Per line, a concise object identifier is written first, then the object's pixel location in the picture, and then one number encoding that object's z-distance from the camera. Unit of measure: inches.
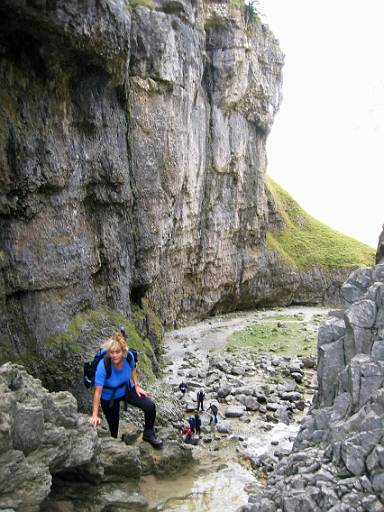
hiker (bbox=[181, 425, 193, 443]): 825.5
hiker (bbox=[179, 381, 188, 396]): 1025.2
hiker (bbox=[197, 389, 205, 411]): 994.1
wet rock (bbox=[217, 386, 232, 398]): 1087.6
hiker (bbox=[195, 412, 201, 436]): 872.3
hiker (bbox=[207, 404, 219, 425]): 924.0
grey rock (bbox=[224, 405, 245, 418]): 977.5
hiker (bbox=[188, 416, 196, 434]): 866.7
